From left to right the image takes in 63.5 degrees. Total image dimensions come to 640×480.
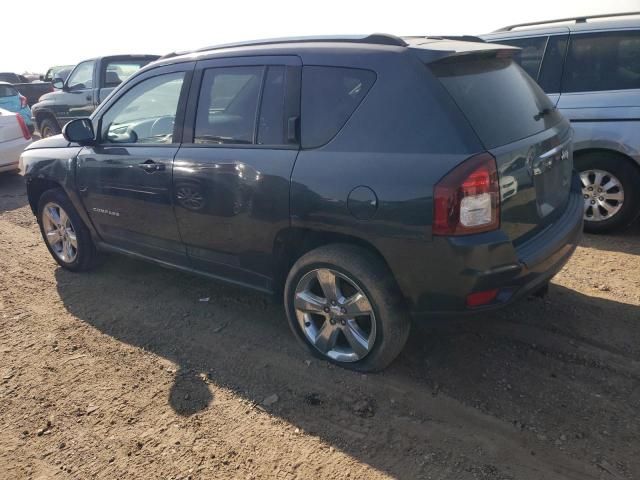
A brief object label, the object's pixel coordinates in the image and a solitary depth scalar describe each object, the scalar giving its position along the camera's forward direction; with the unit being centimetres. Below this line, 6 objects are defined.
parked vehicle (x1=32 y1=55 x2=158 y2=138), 947
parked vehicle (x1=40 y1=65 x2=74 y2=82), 1697
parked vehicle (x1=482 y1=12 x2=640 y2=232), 461
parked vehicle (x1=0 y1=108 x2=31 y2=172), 829
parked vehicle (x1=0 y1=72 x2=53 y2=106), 1586
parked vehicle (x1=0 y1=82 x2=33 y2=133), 1154
